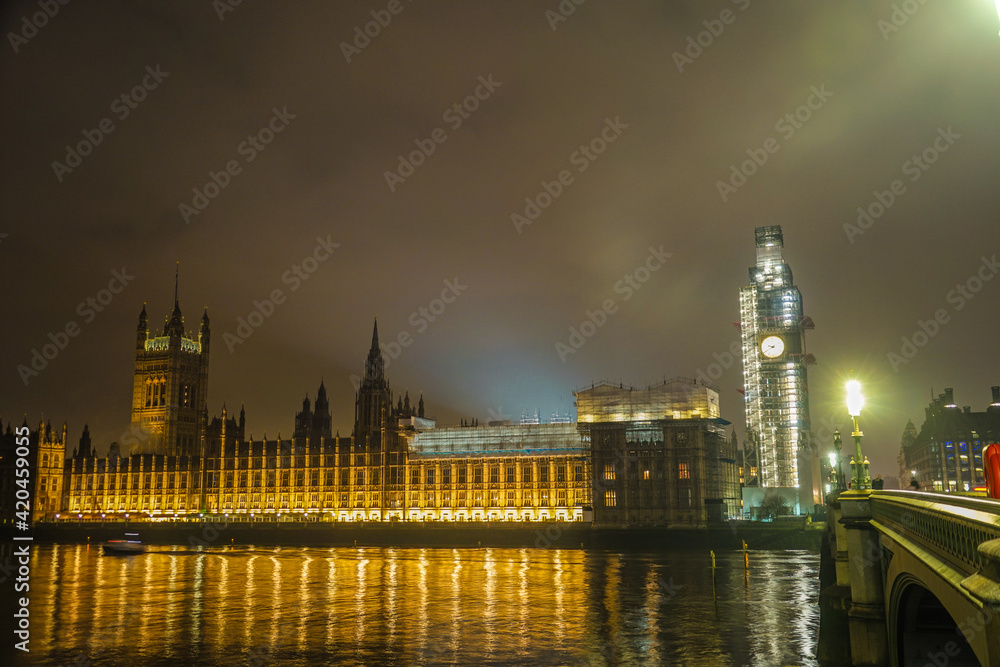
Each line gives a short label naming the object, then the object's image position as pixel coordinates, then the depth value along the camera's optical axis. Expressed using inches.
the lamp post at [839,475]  2010.3
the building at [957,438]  6151.6
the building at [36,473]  5757.9
